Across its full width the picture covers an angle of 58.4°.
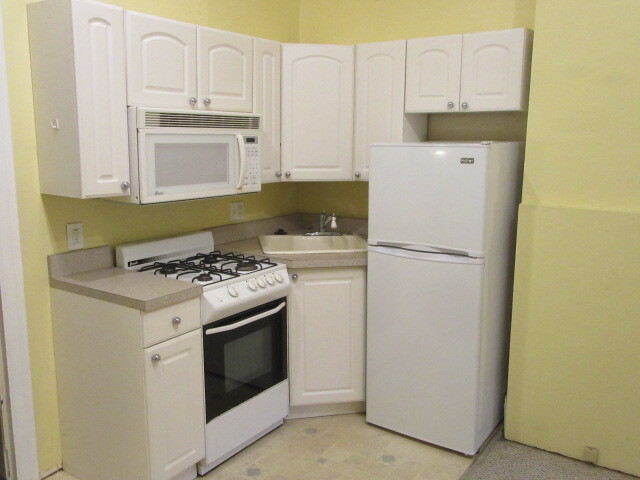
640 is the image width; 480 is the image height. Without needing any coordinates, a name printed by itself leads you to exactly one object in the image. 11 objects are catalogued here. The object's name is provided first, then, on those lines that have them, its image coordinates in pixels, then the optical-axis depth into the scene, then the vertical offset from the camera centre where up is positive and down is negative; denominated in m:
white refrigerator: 2.61 -0.57
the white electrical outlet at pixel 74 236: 2.53 -0.33
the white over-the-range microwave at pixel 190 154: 2.38 +0.03
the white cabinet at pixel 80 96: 2.18 +0.25
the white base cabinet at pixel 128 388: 2.26 -0.93
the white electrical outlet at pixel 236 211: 3.38 -0.29
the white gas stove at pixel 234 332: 2.53 -0.79
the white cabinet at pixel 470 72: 2.77 +0.47
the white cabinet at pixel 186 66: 2.39 +0.44
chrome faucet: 3.53 -0.35
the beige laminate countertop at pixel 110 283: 2.24 -0.51
